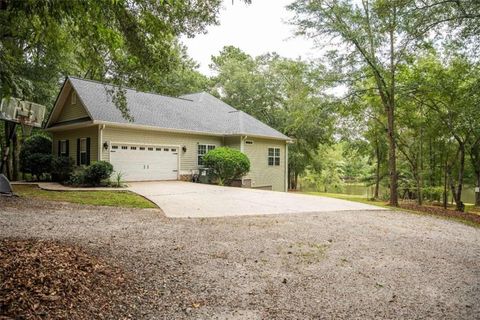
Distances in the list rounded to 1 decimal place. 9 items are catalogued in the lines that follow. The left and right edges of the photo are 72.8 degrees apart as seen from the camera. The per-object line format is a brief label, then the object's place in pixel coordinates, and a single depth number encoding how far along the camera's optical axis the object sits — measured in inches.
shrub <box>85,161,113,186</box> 522.3
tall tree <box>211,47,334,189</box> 1034.1
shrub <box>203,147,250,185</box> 641.6
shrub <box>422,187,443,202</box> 873.2
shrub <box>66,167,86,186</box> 525.3
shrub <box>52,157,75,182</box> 598.2
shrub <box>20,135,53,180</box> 632.3
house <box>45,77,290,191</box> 602.5
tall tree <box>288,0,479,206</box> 478.0
